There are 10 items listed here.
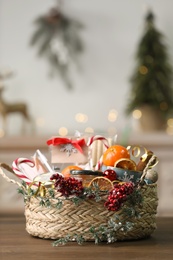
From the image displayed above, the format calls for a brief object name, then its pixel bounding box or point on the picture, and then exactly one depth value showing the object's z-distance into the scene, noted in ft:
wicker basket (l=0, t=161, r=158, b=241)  4.54
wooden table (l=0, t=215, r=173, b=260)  4.01
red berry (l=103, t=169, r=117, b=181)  4.60
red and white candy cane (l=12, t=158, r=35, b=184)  4.94
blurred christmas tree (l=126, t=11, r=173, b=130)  12.51
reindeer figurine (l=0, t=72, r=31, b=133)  12.74
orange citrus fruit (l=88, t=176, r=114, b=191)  4.52
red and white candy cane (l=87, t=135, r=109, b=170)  5.11
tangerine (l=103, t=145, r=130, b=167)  4.73
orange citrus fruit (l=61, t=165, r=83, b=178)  4.83
